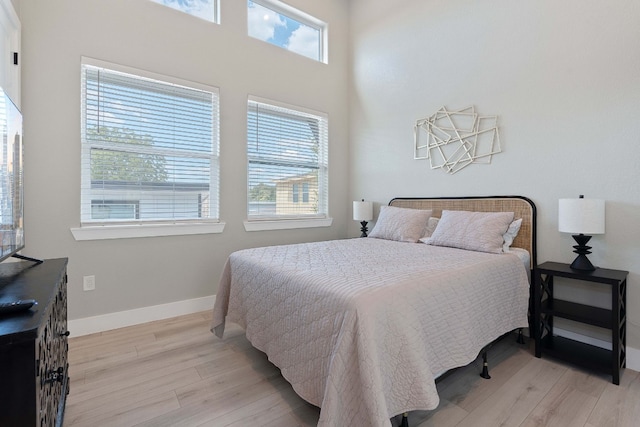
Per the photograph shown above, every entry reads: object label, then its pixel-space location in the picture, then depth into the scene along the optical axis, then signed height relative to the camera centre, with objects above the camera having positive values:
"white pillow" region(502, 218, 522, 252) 2.52 -0.15
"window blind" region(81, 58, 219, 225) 2.58 +0.62
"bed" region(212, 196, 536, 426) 1.26 -0.49
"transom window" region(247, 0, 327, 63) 3.52 +2.29
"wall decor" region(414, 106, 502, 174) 2.83 +0.74
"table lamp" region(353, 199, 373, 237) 3.81 +0.03
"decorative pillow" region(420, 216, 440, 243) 3.07 -0.14
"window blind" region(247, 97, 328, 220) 3.49 +0.65
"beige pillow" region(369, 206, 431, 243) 3.04 -0.11
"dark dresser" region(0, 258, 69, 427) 0.76 -0.38
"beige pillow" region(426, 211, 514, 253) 2.44 -0.14
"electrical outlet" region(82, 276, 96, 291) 2.54 -0.56
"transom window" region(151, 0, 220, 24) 2.97 +2.08
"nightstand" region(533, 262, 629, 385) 1.89 -0.68
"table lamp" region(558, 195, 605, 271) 2.02 -0.05
